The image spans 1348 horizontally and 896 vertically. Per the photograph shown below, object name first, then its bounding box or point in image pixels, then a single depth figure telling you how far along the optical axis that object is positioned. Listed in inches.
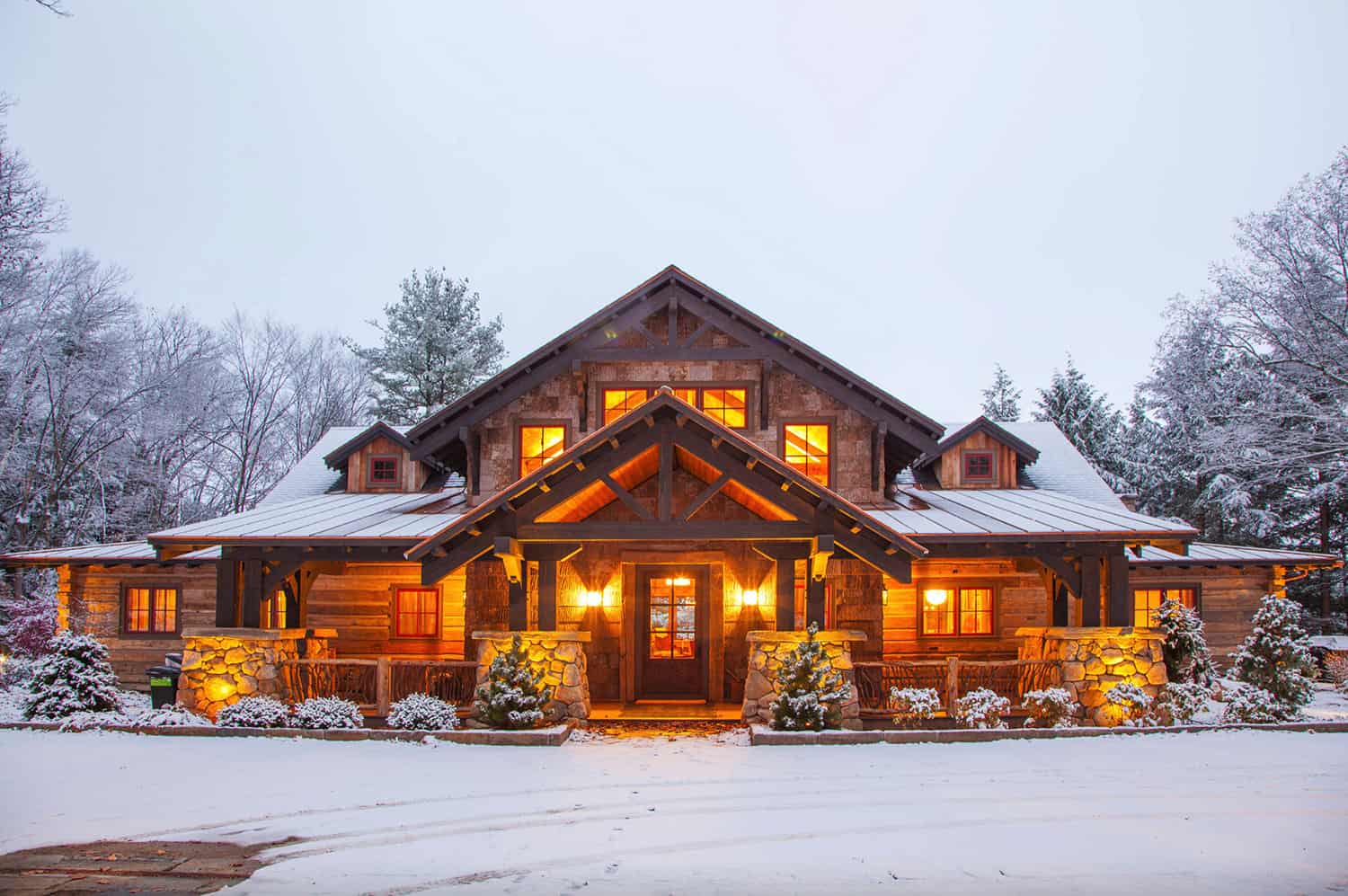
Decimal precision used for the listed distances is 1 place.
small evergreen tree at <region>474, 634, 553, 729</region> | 468.8
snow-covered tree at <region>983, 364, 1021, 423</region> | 1603.1
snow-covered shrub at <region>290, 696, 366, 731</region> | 485.4
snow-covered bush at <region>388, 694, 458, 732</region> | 482.6
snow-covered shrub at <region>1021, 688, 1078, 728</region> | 492.7
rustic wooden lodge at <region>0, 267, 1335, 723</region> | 490.9
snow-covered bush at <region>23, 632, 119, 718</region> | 505.7
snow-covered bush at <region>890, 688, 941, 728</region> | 485.4
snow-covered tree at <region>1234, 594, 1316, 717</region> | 502.6
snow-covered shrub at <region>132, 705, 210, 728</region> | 489.1
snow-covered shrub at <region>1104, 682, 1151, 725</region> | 493.4
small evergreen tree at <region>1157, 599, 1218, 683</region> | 535.5
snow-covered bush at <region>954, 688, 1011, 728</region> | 481.4
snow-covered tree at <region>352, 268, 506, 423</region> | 1389.0
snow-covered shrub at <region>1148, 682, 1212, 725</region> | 496.7
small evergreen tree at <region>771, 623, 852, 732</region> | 458.6
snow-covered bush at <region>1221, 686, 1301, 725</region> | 495.8
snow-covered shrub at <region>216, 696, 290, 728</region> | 486.6
